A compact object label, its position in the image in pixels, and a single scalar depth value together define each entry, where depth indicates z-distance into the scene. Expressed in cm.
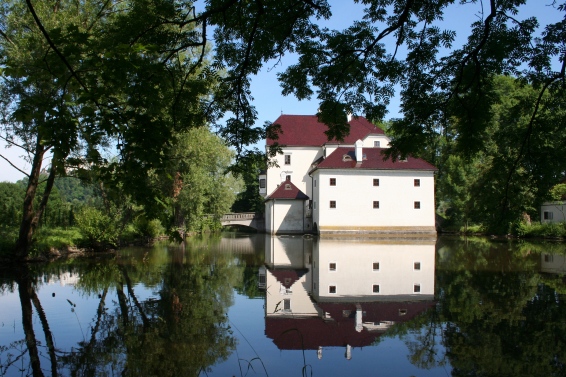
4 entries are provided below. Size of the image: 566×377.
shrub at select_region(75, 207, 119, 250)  2056
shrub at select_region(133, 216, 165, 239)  2882
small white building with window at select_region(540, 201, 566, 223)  3694
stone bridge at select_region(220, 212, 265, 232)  5200
